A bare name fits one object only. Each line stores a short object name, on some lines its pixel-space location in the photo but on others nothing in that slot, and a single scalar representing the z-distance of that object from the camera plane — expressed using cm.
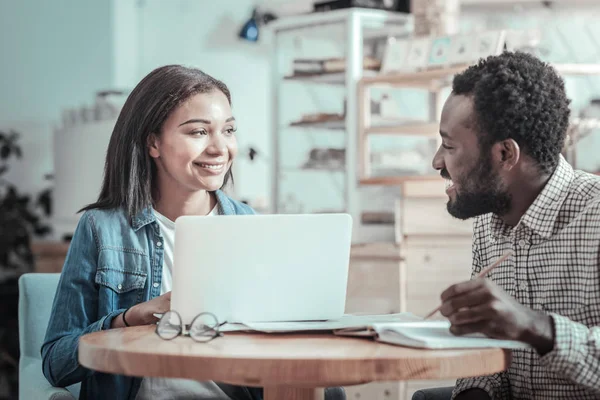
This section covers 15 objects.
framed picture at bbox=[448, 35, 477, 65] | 370
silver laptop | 146
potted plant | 524
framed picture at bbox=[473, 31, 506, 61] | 366
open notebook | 132
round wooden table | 121
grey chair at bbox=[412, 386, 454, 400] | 174
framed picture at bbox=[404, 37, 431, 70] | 389
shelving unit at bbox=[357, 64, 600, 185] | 362
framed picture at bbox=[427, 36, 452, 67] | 380
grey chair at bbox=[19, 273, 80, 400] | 209
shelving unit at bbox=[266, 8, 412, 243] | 425
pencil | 139
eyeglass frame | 142
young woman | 179
